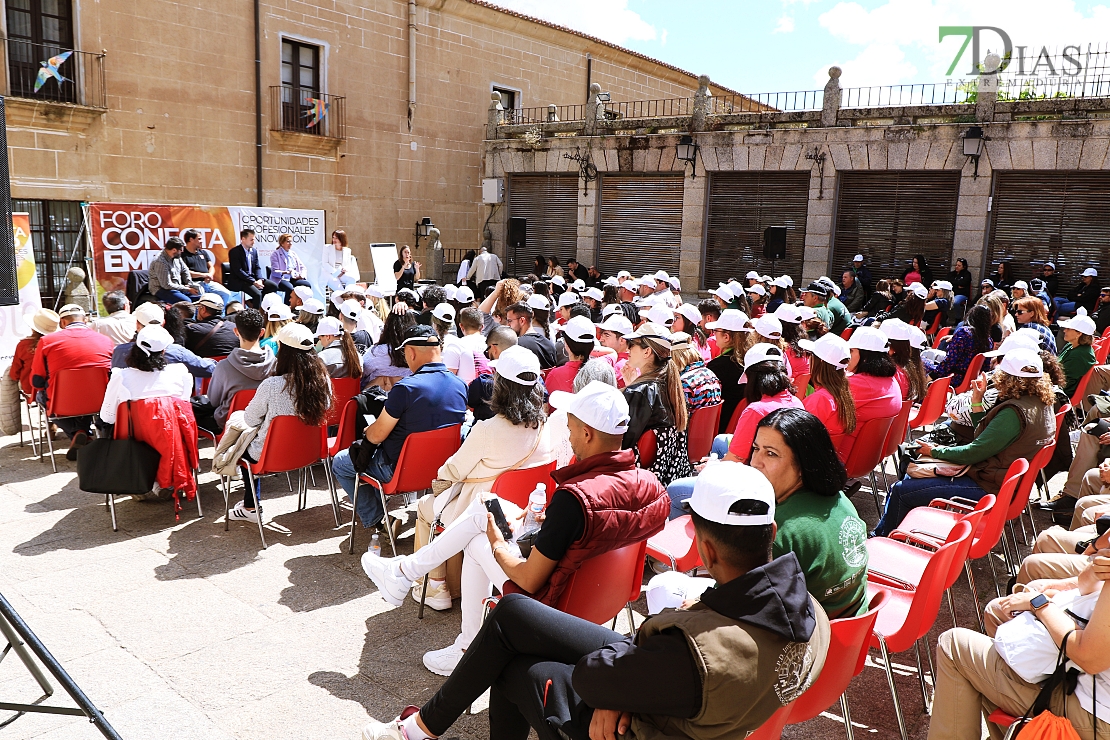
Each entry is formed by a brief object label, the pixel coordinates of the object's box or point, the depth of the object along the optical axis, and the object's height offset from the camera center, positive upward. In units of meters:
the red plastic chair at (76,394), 5.98 -1.33
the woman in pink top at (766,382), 4.37 -0.81
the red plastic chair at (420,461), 4.47 -1.31
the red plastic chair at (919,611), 2.80 -1.30
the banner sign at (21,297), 8.60 -0.97
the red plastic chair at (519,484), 3.86 -1.22
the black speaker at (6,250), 2.86 -0.14
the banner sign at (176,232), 11.02 -0.19
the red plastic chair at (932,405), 6.11 -1.21
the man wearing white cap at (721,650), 1.90 -0.98
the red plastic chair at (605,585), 2.92 -1.31
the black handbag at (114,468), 4.91 -1.53
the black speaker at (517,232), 19.48 -0.04
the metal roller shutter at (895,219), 14.67 +0.47
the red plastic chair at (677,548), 3.61 -1.41
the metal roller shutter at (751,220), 16.19 +0.40
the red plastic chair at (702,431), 5.08 -1.22
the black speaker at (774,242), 15.44 -0.04
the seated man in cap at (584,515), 2.77 -0.99
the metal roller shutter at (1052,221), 13.47 +0.49
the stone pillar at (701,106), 16.59 +2.69
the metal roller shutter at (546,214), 19.31 +0.43
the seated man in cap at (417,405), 4.51 -0.99
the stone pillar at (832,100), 14.78 +2.60
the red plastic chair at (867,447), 4.86 -1.23
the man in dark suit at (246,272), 11.33 -0.72
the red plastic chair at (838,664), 2.39 -1.28
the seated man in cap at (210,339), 6.67 -0.98
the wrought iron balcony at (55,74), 12.87 +2.28
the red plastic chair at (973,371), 6.96 -1.06
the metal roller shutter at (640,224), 17.84 +0.24
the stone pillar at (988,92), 13.27 +2.54
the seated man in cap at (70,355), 5.96 -1.04
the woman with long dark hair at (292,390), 4.91 -1.02
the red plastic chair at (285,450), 4.86 -1.39
